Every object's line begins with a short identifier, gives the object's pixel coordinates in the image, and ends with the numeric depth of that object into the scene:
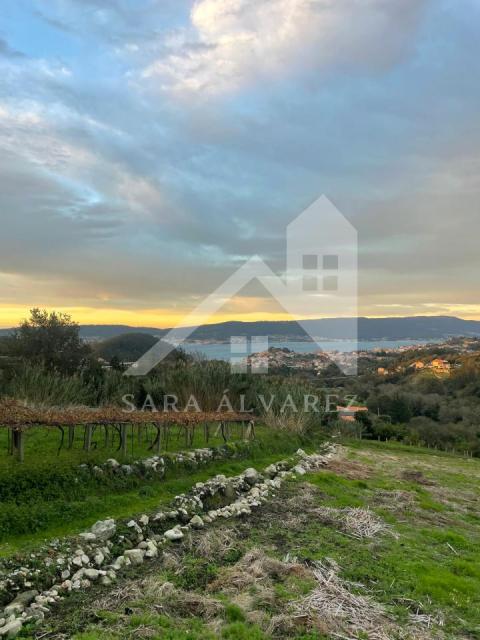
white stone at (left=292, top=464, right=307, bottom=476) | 9.94
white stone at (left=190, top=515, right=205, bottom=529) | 6.22
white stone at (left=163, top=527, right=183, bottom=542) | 5.68
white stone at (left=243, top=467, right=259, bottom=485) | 8.82
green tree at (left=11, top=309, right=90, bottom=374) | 19.78
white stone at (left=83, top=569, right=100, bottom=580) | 4.51
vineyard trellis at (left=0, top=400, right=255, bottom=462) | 7.45
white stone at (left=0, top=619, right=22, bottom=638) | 3.46
